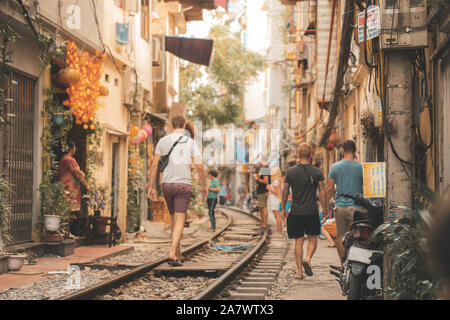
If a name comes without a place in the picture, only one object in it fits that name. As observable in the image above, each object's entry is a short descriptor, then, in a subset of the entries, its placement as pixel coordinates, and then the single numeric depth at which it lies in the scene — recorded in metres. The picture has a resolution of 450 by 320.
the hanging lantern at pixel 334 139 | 20.30
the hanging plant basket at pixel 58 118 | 11.91
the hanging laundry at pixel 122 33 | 16.05
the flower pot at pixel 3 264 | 8.73
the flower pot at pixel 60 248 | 11.01
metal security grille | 10.47
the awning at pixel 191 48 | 23.33
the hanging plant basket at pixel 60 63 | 11.95
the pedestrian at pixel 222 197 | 49.64
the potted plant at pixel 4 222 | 8.80
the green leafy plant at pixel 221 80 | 38.59
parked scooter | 6.21
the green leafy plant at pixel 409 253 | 4.73
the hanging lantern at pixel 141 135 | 17.86
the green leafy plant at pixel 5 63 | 9.20
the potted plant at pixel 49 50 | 10.72
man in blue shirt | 8.70
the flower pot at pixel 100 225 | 13.00
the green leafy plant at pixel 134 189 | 17.03
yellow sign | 6.96
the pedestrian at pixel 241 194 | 53.67
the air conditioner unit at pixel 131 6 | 17.00
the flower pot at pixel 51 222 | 11.09
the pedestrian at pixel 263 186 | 17.67
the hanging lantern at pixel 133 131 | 17.36
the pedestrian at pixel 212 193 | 19.84
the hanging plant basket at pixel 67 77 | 12.07
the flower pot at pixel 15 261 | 8.90
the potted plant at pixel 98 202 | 13.05
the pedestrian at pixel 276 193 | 17.69
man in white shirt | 9.46
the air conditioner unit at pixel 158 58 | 21.52
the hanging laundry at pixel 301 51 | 28.54
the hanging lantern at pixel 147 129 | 18.89
